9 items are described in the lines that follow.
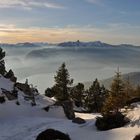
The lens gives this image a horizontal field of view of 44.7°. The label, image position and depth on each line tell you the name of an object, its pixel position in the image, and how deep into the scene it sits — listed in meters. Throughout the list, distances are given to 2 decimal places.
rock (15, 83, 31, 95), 32.21
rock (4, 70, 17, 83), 40.37
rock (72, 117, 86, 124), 21.51
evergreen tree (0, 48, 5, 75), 44.37
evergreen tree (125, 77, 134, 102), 34.63
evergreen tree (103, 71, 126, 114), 23.18
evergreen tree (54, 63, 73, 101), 42.31
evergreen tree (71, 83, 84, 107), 49.63
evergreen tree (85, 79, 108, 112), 46.27
